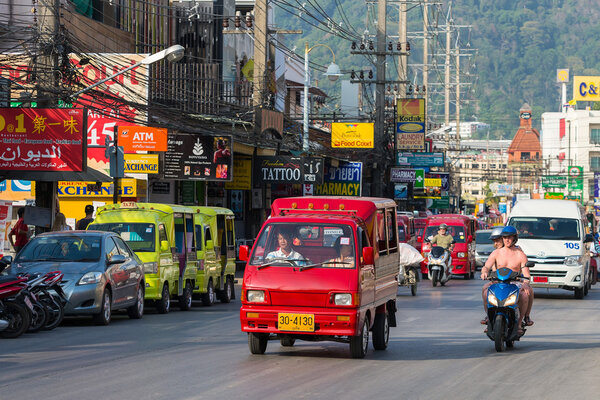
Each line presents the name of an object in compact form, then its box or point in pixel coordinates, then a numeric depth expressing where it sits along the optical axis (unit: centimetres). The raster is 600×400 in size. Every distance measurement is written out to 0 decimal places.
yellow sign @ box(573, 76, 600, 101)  16650
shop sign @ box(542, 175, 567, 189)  10568
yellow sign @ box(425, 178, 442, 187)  8144
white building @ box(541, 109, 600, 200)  15275
